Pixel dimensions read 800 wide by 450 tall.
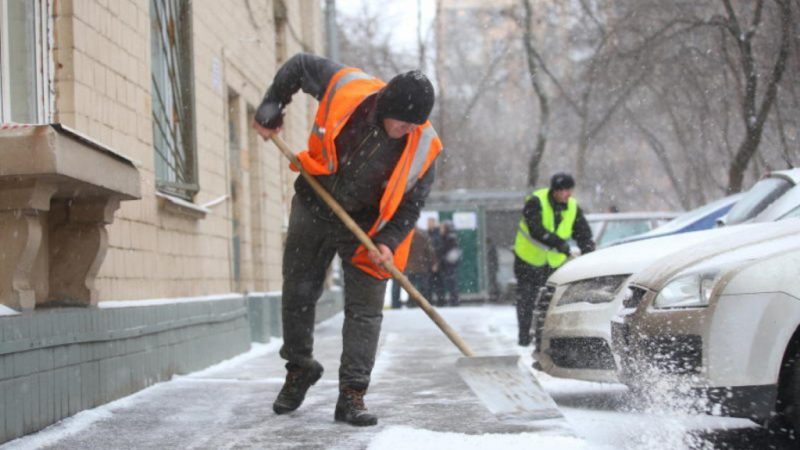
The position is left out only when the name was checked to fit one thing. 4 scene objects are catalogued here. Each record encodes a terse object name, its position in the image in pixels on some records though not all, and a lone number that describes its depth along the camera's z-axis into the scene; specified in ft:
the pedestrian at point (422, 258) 62.75
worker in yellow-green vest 29.89
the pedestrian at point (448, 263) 63.26
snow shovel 14.96
